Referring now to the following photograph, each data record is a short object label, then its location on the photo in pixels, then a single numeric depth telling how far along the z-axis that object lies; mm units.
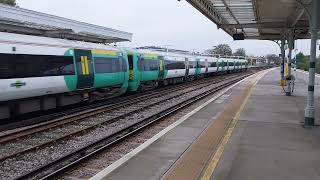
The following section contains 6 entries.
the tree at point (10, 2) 57272
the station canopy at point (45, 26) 16225
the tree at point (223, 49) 145975
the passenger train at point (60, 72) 12977
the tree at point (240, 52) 166425
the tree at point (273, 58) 165125
